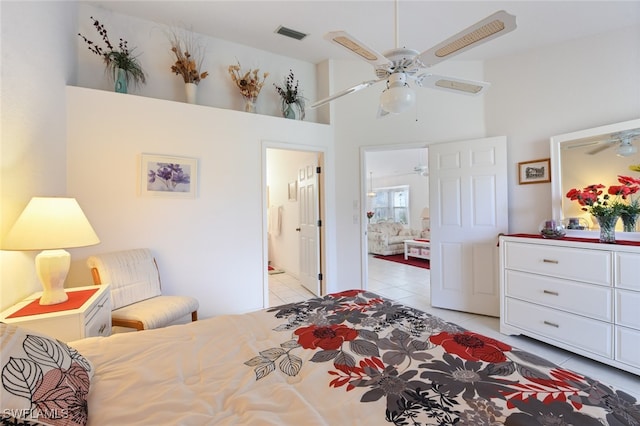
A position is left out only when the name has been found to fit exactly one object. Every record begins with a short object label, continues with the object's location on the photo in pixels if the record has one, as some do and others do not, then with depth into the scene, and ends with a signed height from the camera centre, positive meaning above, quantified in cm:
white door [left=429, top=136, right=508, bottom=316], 307 -10
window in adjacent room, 956 +30
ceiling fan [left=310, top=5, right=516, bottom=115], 124 +81
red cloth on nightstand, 147 -49
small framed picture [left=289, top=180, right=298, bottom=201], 487 +42
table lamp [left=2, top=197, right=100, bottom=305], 148 -10
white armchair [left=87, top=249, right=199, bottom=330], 203 -62
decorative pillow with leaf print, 66 -43
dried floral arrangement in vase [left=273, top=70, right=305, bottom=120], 345 +147
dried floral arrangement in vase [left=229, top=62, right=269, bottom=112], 314 +146
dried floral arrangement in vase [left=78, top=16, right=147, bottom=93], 255 +145
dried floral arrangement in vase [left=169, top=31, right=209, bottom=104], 284 +162
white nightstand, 140 -51
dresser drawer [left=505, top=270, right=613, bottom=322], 209 -69
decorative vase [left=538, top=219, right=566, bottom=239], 251 -18
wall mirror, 236 +43
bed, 77 -56
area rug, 610 -113
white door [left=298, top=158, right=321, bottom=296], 375 -21
